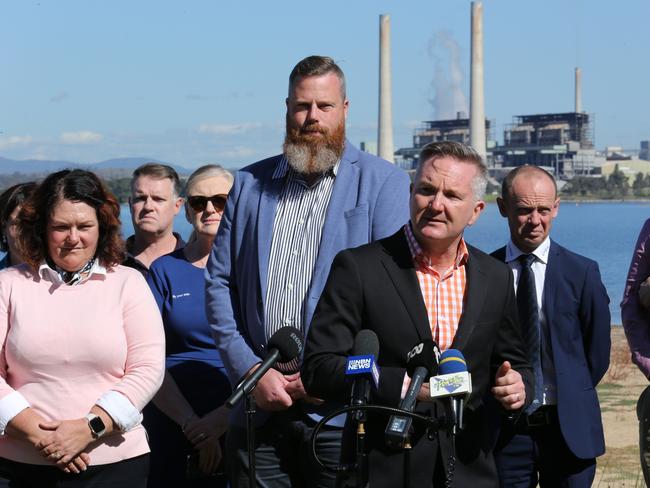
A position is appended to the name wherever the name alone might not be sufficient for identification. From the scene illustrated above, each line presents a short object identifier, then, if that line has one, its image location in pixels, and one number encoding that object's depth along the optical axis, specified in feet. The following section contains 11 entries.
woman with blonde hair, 28.41
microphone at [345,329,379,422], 15.66
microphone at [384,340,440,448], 14.84
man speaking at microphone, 18.50
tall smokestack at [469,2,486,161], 480.54
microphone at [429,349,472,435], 15.33
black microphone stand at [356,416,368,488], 15.62
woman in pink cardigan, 22.24
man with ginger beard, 23.18
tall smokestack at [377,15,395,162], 451.94
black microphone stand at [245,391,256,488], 18.45
